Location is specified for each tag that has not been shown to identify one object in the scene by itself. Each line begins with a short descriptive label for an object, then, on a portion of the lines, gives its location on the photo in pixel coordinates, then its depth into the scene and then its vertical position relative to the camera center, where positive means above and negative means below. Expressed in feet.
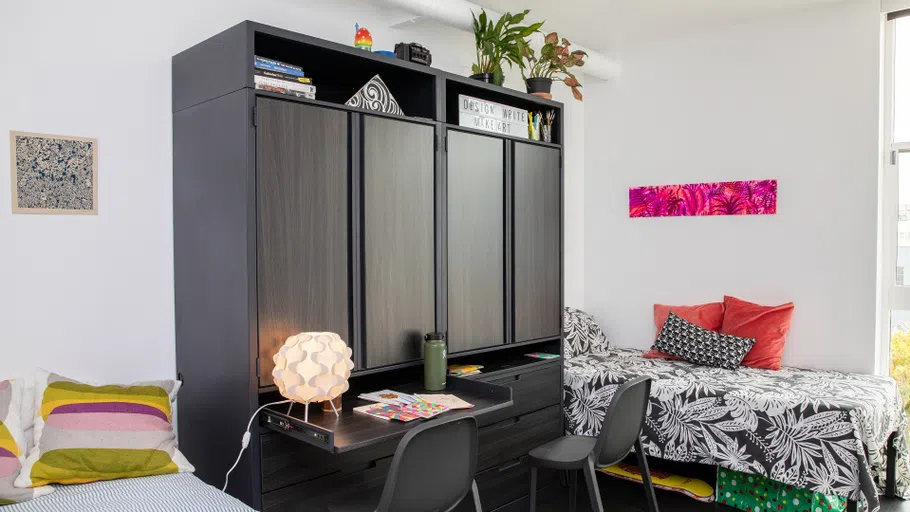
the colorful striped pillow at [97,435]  7.01 -2.06
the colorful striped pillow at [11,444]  6.54 -2.00
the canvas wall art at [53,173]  7.86 +0.82
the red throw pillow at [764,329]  13.69 -1.80
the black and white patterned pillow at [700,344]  13.65 -2.12
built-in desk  7.16 -2.08
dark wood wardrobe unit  7.97 -0.03
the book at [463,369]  10.80 -2.06
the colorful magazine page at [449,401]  8.57 -2.05
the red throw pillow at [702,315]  14.70 -1.62
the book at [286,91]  8.16 +1.86
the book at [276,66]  8.16 +2.16
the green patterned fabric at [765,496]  10.84 -4.21
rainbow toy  9.43 +2.80
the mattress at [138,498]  6.48 -2.51
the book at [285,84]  8.12 +1.94
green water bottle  9.50 -1.70
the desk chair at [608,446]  8.76 -2.81
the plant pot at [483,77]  11.28 +2.73
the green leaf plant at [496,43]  11.46 +3.41
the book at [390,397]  8.71 -2.03
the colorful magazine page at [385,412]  7.95 -2.03
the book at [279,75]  8.13 +2.04
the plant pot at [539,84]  12.14 +2.80
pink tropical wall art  14.38 +0.93
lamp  7.58 -1.41
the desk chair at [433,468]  6.61 -2.30
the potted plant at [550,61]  12.17 +3.27
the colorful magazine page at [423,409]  8.12 -2.03
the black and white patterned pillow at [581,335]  15.12 -2.13
